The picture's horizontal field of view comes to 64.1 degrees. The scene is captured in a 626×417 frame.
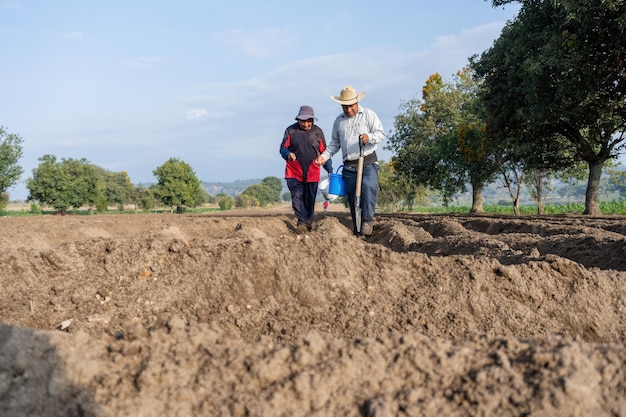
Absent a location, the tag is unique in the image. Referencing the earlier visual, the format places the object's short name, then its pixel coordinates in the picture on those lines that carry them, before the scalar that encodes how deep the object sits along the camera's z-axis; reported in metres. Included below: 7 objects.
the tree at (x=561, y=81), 15.25
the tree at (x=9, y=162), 45.12
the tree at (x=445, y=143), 30.67
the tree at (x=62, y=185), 58.25
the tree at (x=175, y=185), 67.00
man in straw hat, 8.21
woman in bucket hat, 8.90
